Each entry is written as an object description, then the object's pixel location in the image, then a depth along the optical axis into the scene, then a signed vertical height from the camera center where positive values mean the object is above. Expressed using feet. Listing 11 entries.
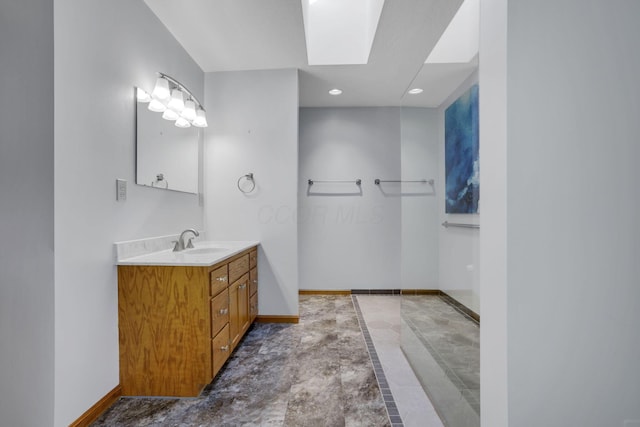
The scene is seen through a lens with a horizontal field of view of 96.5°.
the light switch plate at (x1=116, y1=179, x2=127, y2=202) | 5.27 +0.44
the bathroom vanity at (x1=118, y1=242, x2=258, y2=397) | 5.28 -2.09
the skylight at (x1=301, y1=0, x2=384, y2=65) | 8.37 +5.33
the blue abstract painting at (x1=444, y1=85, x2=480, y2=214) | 5.01 +1.25
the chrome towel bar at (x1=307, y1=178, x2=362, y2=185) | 11.81 +1.36
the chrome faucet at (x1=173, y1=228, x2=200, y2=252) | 6.54 -0.73
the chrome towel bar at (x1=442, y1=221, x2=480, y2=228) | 4.99 -0.22
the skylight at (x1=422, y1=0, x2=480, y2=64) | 4.69 +3.40
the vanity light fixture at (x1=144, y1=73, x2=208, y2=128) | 6.22 +2.64
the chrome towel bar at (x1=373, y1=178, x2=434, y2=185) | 7.38 +0.87
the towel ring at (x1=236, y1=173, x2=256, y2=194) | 8.95 +0.92
